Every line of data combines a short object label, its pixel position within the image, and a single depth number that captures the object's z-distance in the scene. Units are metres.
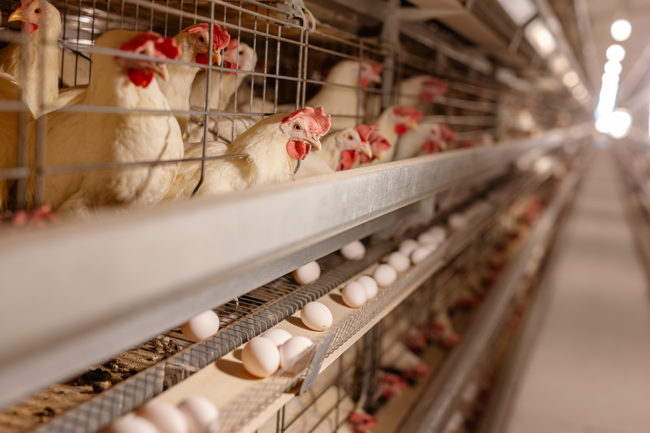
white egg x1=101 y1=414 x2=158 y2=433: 0.63
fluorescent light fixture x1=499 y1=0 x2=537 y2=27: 2.27
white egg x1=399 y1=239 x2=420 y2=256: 1.74
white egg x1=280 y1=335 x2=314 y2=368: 0.92
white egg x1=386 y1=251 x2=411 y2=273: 1.58
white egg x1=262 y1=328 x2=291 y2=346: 0.97
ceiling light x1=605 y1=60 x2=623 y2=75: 10.24
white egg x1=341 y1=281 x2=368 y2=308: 1.23
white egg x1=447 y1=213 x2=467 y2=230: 2.42
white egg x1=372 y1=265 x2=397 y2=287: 1.44
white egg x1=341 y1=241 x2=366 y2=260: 1.63
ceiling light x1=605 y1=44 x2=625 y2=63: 8.34
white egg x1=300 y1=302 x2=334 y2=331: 1.08
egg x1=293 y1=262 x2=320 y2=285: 1.37
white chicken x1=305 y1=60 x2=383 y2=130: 1.71
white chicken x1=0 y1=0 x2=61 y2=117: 0.92
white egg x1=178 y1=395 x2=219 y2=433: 0.69
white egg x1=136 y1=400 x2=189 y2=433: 0.67
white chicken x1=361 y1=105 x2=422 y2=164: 1.74
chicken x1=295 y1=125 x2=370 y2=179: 1.35
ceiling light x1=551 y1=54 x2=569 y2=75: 4.32
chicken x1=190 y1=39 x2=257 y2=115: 1.36
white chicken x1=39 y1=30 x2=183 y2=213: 0.75
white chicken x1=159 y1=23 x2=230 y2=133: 0.95
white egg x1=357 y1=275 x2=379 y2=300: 1.29
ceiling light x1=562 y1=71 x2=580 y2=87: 6.12
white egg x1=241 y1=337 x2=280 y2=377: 0.86
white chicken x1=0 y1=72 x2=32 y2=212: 0.83
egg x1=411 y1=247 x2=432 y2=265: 1.67
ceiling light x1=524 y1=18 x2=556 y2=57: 2.77
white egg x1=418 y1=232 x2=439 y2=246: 1.90
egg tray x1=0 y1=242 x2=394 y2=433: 0.68
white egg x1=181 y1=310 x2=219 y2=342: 0.98
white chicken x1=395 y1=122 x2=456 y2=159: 1.98
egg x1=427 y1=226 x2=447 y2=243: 2.04
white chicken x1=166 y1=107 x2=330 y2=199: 0.92
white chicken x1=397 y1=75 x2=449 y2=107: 2.25
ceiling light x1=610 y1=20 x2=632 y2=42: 6.46
